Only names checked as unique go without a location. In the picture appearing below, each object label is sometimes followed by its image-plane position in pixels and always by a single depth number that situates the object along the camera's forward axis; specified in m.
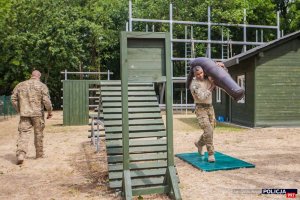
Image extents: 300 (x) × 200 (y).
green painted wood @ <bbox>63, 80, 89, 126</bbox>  16.12
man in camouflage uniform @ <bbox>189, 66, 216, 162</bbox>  7.17
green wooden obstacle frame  5.01
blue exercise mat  6.92
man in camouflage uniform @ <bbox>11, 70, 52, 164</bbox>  8.05
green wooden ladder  5.30
